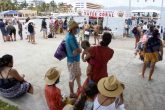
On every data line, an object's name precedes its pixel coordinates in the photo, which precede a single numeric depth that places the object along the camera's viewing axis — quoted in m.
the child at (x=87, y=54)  2.49
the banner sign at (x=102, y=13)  11.10
